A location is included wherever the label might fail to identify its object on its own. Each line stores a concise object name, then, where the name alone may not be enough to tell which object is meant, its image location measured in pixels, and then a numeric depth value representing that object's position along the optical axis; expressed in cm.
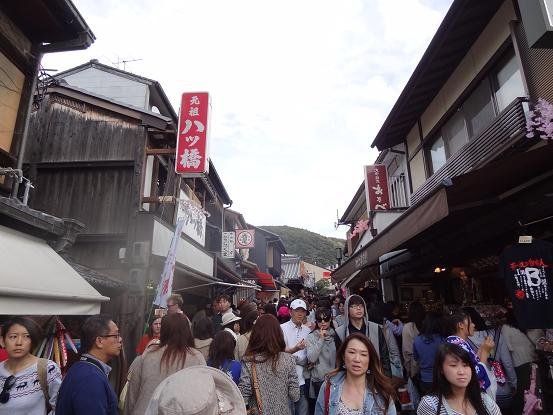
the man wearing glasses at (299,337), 507
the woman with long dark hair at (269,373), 367
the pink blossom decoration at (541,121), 560
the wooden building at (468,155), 519
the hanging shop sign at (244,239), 2405
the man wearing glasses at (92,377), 267
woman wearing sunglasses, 486
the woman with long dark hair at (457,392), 289
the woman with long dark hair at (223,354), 420
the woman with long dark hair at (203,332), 529
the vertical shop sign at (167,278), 725
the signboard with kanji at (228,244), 2117
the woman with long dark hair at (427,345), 526
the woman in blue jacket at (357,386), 298
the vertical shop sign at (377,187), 1295
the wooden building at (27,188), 473
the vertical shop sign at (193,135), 1030
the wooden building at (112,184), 966
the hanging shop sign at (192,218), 1303
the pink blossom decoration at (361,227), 1506
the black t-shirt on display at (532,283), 466
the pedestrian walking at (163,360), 357
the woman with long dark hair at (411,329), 661
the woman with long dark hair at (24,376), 332
